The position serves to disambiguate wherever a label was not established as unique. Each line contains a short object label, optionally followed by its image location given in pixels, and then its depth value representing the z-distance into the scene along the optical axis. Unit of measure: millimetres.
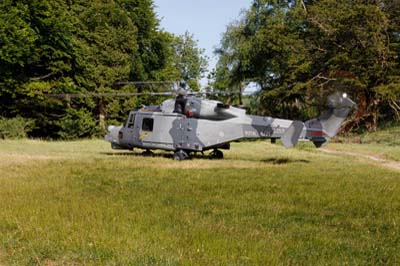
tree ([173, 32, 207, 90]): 62531
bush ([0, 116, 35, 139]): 31323
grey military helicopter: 16266
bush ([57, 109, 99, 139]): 36406
